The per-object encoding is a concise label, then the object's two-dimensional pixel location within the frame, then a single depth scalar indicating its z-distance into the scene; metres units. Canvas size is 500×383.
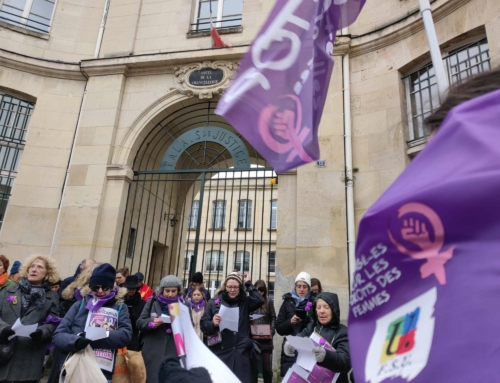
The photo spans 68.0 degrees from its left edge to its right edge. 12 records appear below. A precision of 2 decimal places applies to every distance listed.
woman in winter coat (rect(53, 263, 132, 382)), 3.44
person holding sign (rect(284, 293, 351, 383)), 3.01
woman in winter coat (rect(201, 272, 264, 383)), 4.25
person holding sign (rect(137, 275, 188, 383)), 4.21
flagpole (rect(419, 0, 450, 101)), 2.78
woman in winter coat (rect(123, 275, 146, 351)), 4.89
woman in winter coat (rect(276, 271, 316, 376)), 4.52
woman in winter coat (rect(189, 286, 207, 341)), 4.78
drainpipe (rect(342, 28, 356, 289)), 6.83
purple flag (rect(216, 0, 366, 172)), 2.79
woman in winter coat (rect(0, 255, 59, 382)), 3.60
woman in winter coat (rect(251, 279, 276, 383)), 5.39
